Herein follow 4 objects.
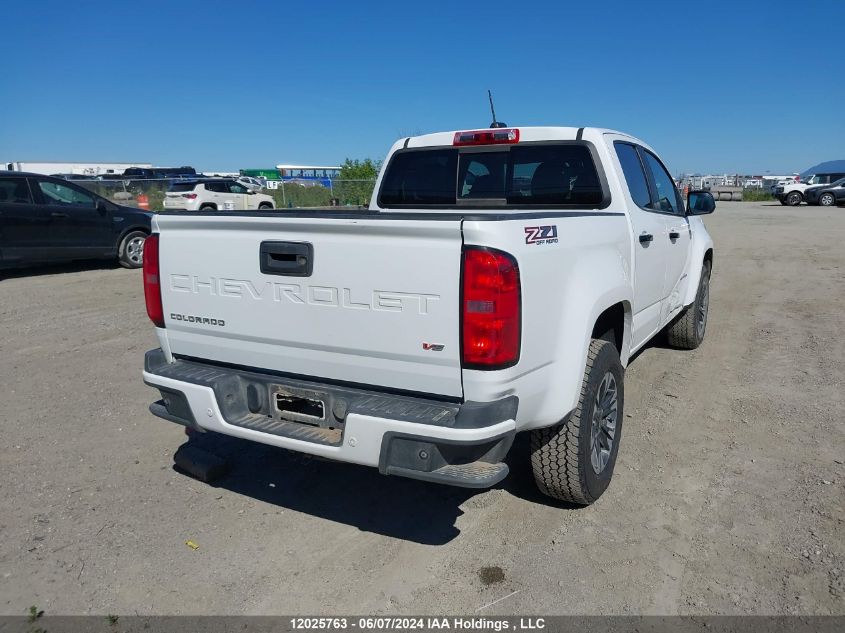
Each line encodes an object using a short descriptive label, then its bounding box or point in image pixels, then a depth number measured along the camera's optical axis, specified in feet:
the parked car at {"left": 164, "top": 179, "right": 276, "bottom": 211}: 77.10
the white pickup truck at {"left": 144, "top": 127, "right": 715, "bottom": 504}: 8.21
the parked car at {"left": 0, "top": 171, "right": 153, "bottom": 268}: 32.68
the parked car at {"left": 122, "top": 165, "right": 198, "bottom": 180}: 145.28
